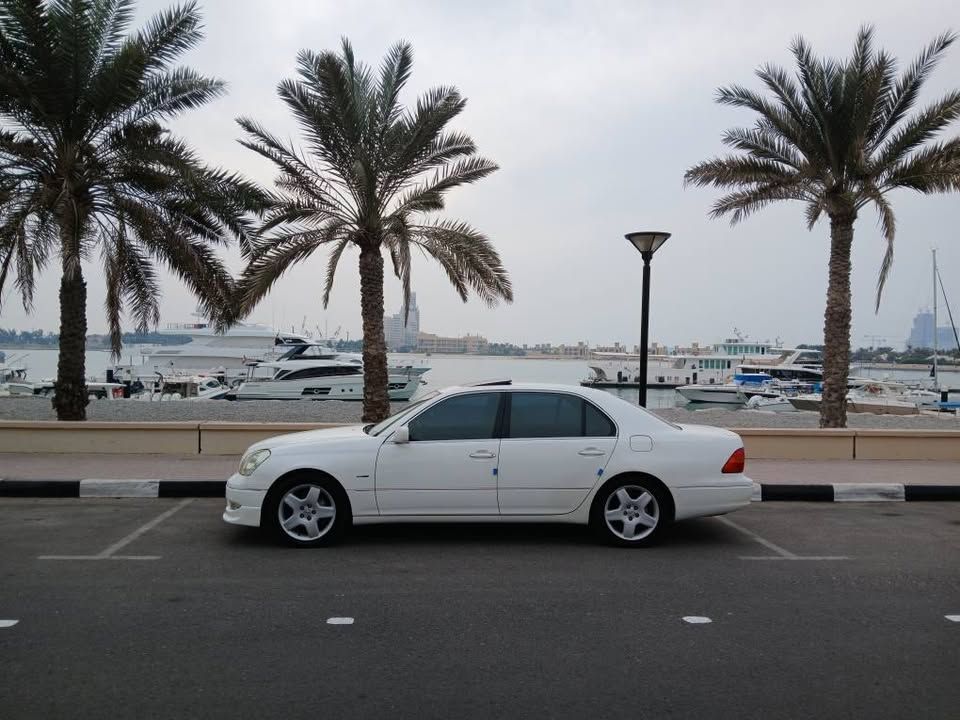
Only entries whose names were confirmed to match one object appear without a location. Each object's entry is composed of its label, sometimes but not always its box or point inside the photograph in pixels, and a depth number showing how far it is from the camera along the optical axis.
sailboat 39.23
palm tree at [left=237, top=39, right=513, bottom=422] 14.53
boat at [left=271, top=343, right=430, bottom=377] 39.62
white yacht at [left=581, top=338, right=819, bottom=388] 58.97
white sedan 6.85
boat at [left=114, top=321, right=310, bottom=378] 50.75
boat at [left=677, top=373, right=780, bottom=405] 43.25
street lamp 11.66
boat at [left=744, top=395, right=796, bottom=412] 38.83
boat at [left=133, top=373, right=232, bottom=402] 38.12
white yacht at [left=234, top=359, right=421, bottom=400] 36.16
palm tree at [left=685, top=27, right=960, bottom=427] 15.47
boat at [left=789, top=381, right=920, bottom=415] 38.40
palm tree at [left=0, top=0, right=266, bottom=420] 13.09
